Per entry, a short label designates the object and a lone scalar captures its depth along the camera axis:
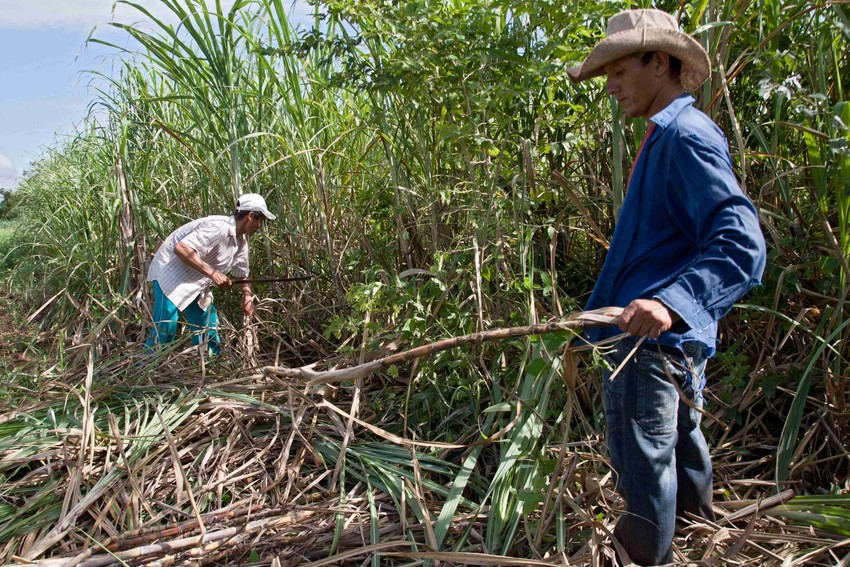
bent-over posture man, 3.78
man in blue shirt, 1.46
